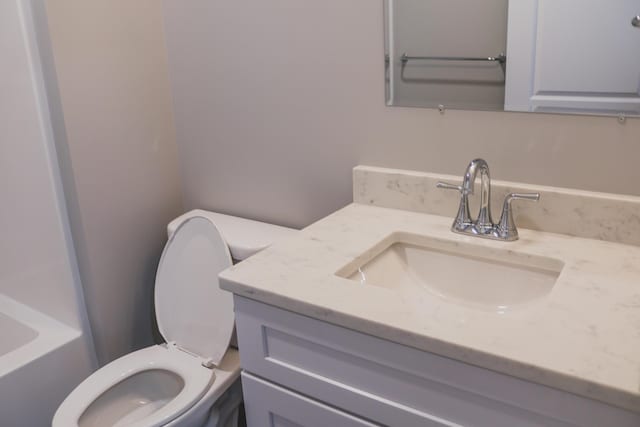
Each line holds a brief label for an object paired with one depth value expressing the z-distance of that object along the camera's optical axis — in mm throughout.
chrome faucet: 1278
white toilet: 1562
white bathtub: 1643
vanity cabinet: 887
